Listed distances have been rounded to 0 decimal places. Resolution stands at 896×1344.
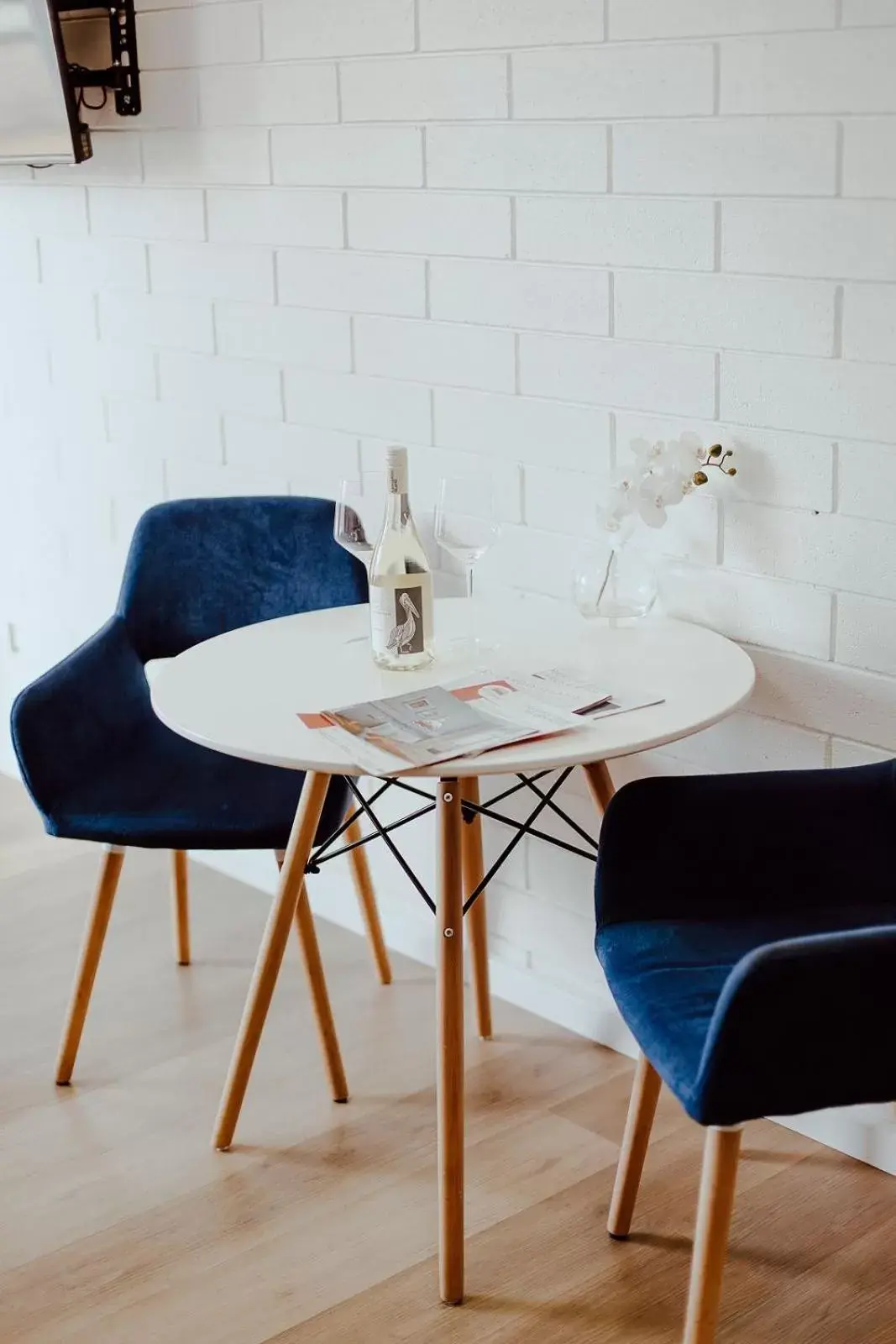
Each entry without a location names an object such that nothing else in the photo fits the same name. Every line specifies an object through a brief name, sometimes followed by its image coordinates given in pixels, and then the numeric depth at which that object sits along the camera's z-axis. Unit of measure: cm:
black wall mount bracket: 299
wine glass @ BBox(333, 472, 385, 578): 227
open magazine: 183
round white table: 188
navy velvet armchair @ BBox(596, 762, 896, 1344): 148
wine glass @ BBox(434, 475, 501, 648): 219
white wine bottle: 211
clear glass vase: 233
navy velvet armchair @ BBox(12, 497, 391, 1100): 233
